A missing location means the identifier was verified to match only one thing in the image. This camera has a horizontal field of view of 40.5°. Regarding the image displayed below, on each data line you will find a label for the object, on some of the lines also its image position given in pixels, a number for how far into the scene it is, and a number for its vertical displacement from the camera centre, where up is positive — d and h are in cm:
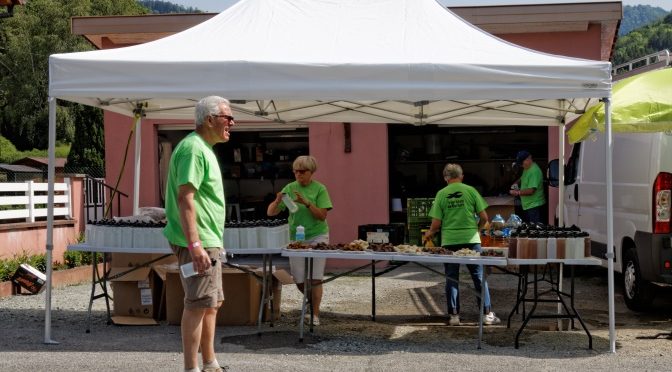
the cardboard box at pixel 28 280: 1150 -113
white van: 880 -24
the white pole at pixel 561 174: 937 +14
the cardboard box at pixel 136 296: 892 -105
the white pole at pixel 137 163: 998 +29
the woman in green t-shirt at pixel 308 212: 868 -23
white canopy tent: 743 +101
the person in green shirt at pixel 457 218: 876 -29
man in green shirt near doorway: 1247 +1
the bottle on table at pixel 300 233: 859 -42
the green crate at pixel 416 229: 1324 -60
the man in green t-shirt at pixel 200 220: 570 -20
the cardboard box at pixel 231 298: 875 -105
